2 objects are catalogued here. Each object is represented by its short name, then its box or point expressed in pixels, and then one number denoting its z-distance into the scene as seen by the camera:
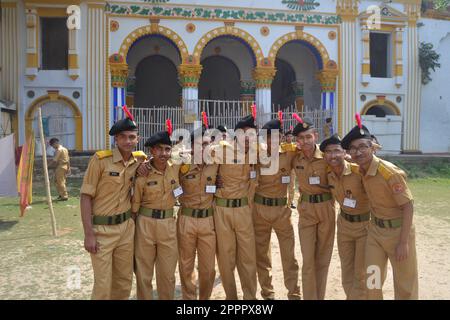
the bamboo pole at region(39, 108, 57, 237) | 6.72
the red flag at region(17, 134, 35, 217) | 7.66
